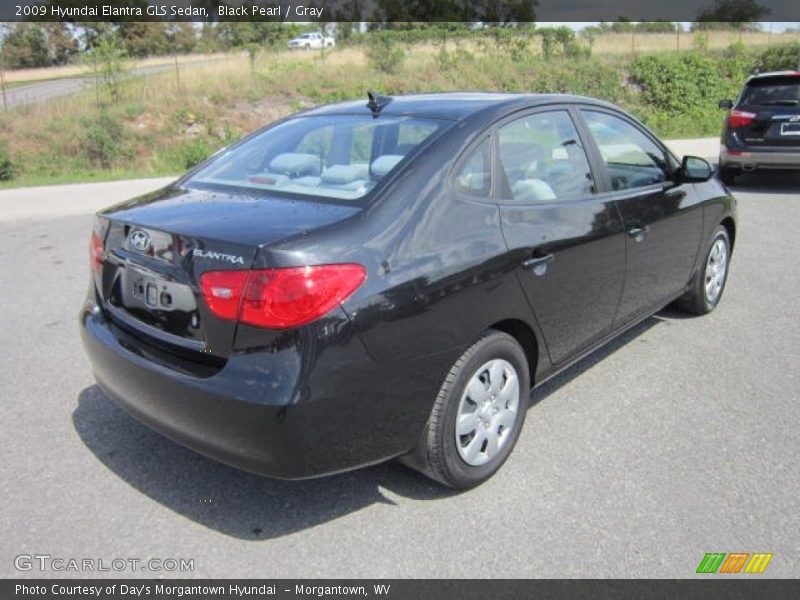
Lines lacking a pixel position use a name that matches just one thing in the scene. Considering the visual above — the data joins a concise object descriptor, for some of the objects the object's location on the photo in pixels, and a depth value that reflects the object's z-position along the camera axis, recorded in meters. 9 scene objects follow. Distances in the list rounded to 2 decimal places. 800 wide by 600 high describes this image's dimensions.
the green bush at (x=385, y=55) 27.00
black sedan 2.38
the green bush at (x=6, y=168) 14.94
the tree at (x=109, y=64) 20.03
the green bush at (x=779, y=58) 32.03
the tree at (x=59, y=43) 40.59
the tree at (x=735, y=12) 55.18
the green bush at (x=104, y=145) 17.95
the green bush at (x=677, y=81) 28.67
